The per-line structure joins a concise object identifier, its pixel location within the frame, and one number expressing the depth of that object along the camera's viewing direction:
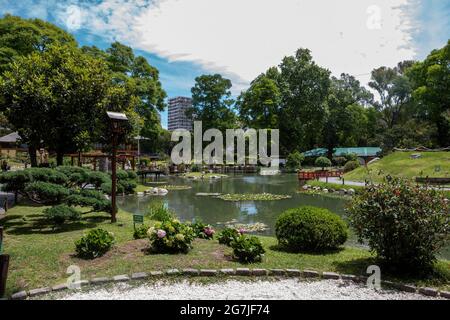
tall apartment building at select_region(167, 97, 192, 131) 151.25
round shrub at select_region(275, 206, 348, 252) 7.00
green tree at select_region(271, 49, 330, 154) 51.78
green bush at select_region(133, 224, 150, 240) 7.79
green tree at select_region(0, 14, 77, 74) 22.09
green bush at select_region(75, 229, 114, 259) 6.30
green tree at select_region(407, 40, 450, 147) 37.98
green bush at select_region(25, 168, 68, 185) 9.04
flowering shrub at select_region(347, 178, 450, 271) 5.31
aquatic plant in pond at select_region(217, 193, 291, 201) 20.14
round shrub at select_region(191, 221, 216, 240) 8.06
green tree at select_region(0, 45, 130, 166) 13.61
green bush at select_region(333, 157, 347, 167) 48.76
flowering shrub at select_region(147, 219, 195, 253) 6.54
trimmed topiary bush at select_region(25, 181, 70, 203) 8.62
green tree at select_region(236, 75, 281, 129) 50.31
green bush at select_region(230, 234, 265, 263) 6.21
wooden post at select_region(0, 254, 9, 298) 4.70
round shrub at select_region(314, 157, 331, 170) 38.25
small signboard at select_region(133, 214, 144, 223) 8.04
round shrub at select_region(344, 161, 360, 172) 33.69
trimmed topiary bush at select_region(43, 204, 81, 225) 8.38
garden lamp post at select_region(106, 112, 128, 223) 9.45
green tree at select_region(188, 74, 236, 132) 53.75
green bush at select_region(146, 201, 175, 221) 11.21
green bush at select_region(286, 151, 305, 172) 44.47
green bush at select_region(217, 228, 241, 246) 7.32
